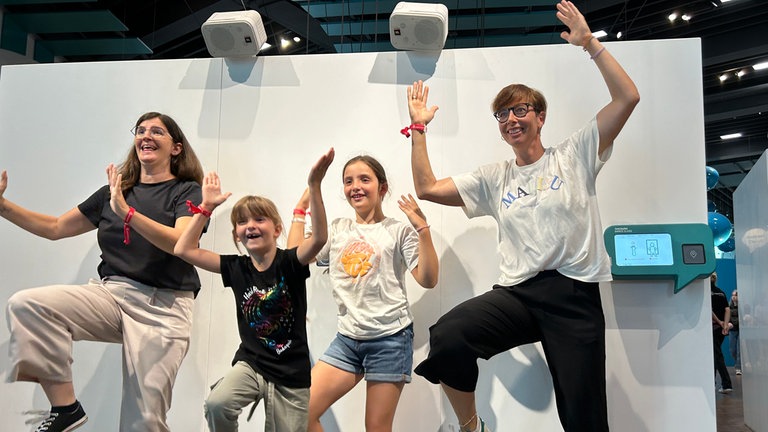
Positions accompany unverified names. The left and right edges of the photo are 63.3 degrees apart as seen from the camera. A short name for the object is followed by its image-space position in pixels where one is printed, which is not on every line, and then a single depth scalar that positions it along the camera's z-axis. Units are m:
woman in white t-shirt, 2.33
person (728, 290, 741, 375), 8.56
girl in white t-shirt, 2.65
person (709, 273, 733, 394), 7.20
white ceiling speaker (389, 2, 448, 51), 3.21
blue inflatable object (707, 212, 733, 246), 8.78
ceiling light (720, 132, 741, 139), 12.79
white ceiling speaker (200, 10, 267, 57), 3.39
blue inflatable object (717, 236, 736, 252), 10.25
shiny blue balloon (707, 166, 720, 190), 8.81
